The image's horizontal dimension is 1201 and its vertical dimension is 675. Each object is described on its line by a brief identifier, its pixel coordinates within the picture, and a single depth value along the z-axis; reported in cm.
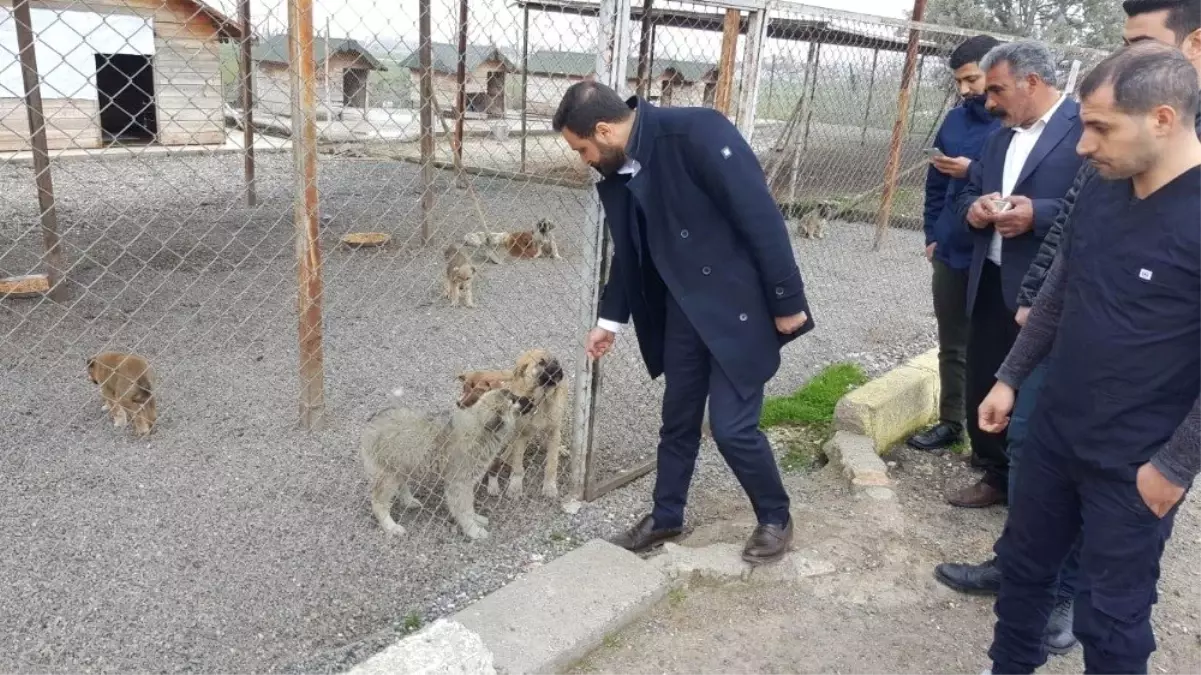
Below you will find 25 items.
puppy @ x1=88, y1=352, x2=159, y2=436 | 418
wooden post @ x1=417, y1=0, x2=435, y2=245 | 673
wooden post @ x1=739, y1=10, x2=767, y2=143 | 385
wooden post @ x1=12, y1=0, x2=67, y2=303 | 490
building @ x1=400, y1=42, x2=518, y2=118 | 1357
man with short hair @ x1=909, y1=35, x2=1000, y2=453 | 397
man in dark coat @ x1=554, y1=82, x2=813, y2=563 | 267
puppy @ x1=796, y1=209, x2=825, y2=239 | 1070
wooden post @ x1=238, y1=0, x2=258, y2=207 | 596
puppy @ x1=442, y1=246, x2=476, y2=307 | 696
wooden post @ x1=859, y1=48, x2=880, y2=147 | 976
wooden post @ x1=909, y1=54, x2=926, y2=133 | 988
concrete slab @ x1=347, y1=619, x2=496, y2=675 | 229
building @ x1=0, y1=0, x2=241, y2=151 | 1174
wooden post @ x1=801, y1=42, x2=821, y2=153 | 942
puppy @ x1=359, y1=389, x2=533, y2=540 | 352
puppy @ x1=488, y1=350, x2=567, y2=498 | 384
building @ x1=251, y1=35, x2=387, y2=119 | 1182
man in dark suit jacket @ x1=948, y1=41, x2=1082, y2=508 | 310
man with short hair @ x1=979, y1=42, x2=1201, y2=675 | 183
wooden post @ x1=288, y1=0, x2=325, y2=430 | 336
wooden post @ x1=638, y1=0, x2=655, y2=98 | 369
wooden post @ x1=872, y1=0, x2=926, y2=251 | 815
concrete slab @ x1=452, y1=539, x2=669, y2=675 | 252
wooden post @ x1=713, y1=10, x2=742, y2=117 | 387
